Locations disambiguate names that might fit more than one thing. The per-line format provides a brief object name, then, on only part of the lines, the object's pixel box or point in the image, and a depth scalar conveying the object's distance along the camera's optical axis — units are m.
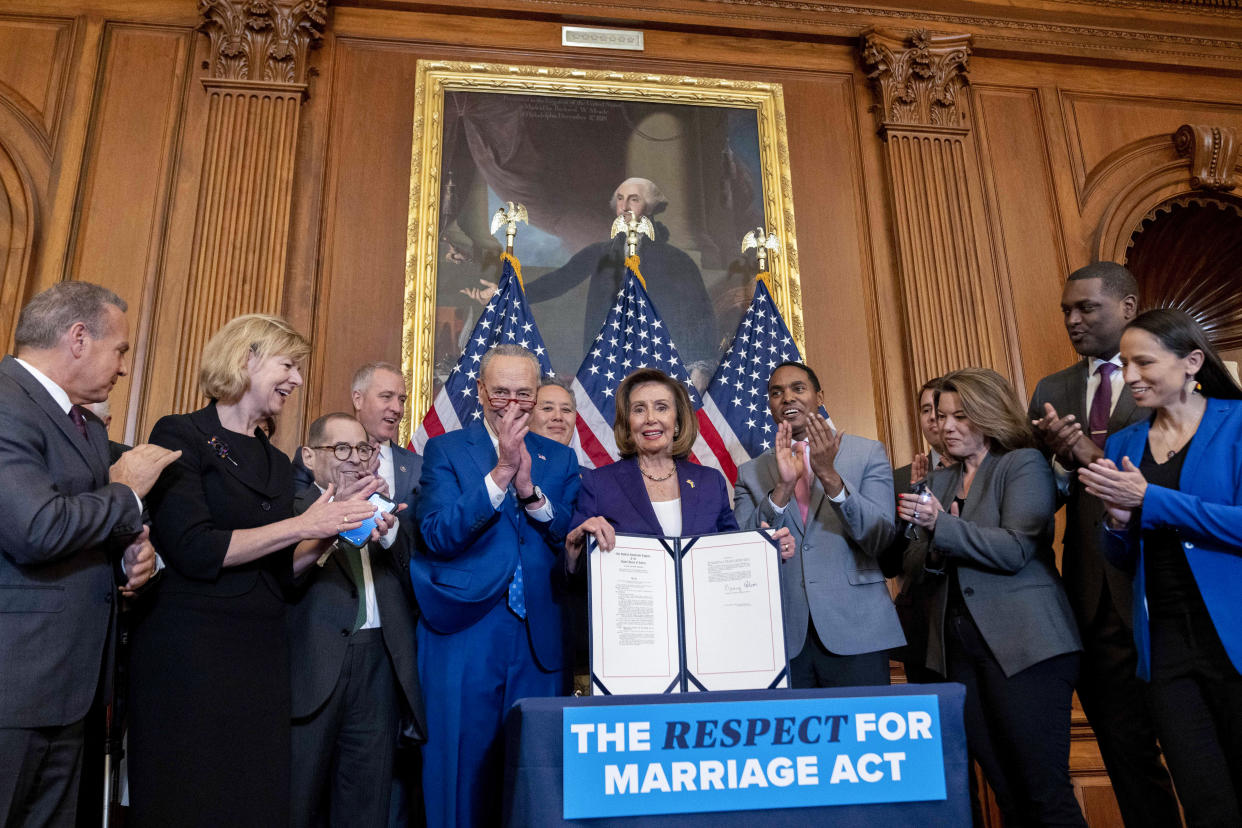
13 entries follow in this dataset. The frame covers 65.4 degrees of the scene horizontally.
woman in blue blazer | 2.44
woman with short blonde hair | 2.21
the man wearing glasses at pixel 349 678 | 2.74
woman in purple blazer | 2.94
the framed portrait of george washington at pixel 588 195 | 5.11
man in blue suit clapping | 2.72
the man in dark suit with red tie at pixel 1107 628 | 3.04
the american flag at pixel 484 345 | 4.64
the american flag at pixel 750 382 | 4.88
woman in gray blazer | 2.72
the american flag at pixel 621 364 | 4.82
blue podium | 1.86
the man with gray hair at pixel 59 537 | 2.02
